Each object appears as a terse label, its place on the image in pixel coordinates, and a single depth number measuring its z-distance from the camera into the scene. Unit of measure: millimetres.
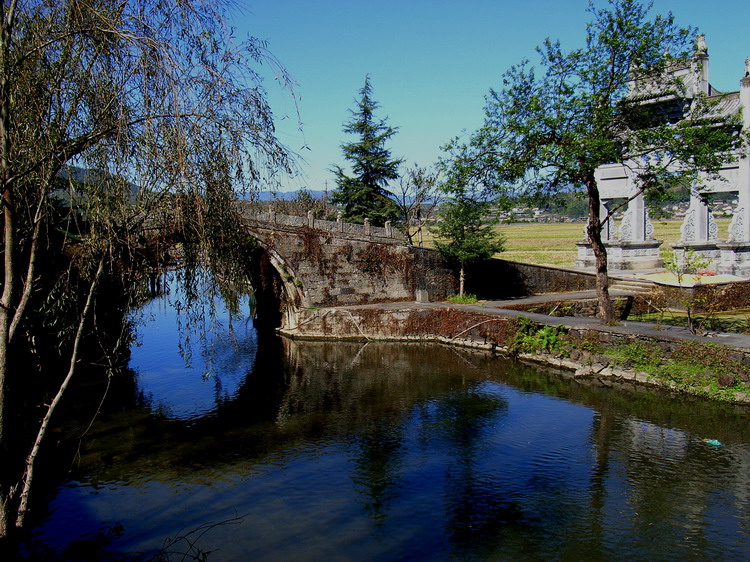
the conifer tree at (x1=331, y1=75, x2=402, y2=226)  38156
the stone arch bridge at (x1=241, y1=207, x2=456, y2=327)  25953
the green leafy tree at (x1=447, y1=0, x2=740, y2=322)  17359
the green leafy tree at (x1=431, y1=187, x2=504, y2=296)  27234
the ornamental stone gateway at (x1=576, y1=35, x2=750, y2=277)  26953
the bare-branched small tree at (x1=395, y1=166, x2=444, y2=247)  35156
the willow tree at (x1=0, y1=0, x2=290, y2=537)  6305
